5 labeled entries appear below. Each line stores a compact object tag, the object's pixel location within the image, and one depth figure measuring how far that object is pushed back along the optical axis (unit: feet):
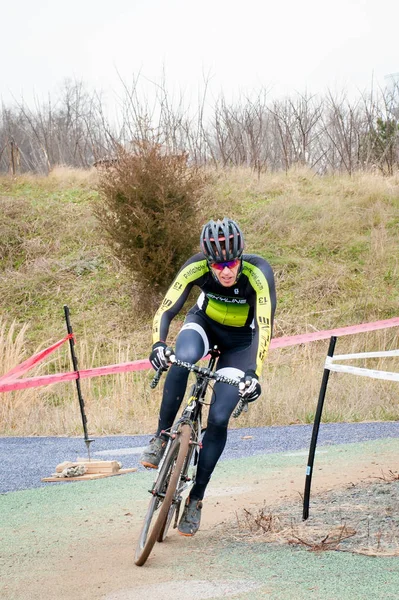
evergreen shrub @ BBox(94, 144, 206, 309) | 119.55
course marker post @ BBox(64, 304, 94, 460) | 58.49
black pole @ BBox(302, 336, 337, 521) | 35.70
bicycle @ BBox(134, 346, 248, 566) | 31.22
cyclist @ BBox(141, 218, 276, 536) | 34.27
